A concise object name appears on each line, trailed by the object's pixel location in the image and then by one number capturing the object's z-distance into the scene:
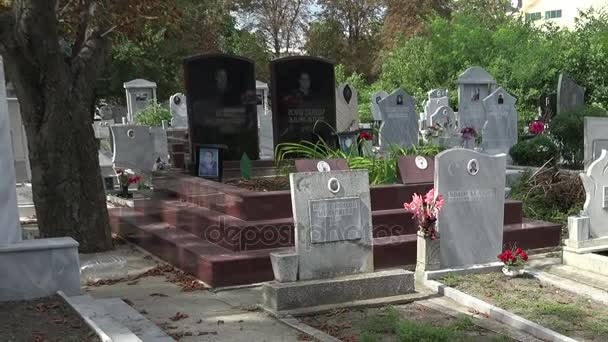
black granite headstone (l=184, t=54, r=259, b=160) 10.49
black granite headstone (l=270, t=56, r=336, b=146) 10.98
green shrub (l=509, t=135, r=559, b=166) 12.97
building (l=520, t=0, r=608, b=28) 61.62
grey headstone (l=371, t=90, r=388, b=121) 21.47
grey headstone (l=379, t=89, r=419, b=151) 15.18
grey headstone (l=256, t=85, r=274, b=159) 15.17
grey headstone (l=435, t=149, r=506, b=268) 6.74
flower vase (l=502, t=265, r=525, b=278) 6.64
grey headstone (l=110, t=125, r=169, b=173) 13.48
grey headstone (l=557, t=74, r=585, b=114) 18.61
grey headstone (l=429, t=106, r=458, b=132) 16.24
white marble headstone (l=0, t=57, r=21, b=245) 5.65
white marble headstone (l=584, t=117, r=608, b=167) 9.84
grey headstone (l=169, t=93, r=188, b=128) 19.94
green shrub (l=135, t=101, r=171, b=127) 19.70
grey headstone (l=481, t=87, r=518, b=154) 15.49
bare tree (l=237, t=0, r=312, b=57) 42.03
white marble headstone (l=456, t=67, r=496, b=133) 16.50
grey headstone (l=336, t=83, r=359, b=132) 15.38
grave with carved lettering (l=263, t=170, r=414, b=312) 5.82
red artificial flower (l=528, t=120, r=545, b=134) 14.98
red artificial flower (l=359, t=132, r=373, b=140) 10.43
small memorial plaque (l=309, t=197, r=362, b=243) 6.09
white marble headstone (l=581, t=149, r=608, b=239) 7.52
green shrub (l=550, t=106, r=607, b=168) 13.25
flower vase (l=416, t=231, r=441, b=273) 6.64
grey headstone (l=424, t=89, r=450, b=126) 20.80
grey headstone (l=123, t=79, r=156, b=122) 23.03
